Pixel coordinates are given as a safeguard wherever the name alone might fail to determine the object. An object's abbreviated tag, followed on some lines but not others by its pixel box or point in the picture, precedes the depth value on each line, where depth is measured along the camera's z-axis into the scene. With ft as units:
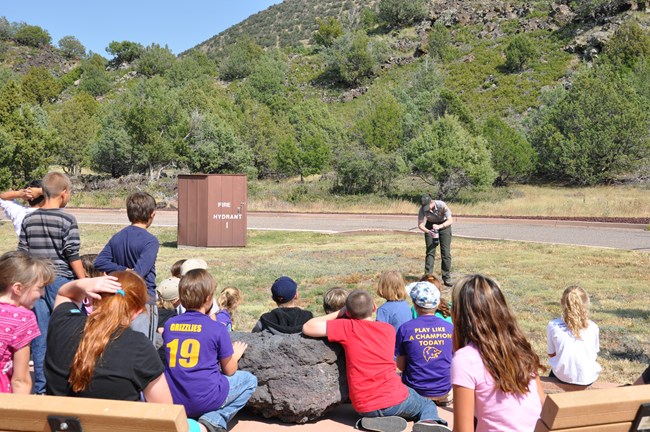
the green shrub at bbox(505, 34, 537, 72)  228.43
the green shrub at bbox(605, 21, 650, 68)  177.47
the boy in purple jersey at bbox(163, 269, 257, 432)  13.17
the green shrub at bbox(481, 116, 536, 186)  130.41
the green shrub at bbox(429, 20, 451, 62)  262.26
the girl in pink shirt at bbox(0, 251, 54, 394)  11.59
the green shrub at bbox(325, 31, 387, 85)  266.77
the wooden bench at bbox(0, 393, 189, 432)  8.27
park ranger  37.29
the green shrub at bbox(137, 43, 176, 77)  330.54
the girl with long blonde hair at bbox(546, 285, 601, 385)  17.01
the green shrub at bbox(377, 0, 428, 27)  324.19
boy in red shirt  14.33
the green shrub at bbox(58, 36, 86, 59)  412.77
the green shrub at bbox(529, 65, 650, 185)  126.52
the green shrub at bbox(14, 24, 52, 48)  411.13
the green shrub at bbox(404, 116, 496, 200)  114.62
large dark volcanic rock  14.71
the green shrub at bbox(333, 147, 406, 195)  124.06
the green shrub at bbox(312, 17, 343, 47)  342.23
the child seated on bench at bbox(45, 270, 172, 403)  10.01
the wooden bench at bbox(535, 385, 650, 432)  8.73
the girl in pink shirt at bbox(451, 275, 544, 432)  9.53
